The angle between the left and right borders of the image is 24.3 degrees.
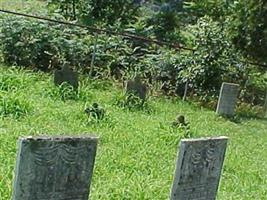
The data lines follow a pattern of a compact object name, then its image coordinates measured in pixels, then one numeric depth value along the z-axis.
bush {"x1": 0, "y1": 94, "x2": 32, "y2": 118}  7.50
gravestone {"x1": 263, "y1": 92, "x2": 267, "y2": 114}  12.58
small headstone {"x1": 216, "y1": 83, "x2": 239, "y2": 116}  10.81
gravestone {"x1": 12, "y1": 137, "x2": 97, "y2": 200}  3.47
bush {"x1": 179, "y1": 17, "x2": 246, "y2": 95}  12.17
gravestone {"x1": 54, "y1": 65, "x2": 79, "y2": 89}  10.00
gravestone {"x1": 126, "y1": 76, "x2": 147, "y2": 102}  10.05
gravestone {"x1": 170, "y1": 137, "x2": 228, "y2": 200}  4.14
